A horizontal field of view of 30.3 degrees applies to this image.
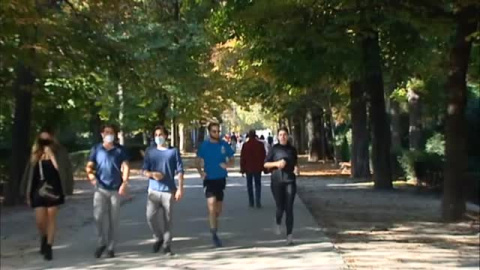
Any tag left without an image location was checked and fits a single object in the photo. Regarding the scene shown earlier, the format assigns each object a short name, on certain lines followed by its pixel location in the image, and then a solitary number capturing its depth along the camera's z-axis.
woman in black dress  11.95
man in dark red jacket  19.50
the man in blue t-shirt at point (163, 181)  11.90
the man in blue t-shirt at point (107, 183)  11.74
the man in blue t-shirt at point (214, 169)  12.72
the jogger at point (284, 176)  12.73
